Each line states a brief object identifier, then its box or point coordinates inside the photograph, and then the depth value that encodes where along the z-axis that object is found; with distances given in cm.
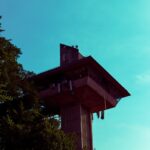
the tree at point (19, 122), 3070
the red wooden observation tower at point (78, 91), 4097
